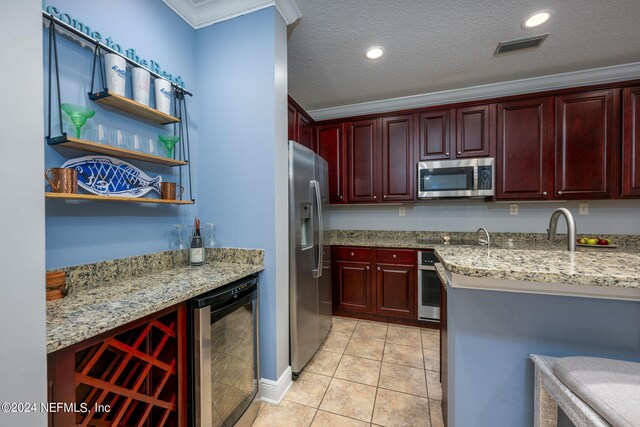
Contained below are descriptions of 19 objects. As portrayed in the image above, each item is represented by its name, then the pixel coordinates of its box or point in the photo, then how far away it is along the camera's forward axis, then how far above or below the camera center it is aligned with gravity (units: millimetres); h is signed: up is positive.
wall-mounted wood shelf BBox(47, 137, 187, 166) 1104 +313
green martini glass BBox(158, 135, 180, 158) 1597 +450
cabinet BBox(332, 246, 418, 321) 2814 -836
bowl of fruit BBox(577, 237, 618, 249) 2465 -339
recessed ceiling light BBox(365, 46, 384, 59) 2198 +1409
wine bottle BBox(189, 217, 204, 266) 1692 -251
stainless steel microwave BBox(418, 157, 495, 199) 2723 +350
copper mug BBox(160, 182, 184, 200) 1600 +139
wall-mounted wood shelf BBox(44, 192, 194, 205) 1065 +70
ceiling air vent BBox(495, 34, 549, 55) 2084 +1407
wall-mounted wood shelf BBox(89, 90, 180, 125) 1274 +586
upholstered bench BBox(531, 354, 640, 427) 589 -466
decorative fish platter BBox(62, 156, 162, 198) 1240 +194
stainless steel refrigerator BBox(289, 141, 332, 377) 1889 -373
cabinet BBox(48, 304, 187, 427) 790 -643
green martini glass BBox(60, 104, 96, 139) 1140 +459
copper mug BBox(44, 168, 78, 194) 1098 +148
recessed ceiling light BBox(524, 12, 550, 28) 1816 +1402
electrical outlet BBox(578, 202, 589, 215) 2754 +6
